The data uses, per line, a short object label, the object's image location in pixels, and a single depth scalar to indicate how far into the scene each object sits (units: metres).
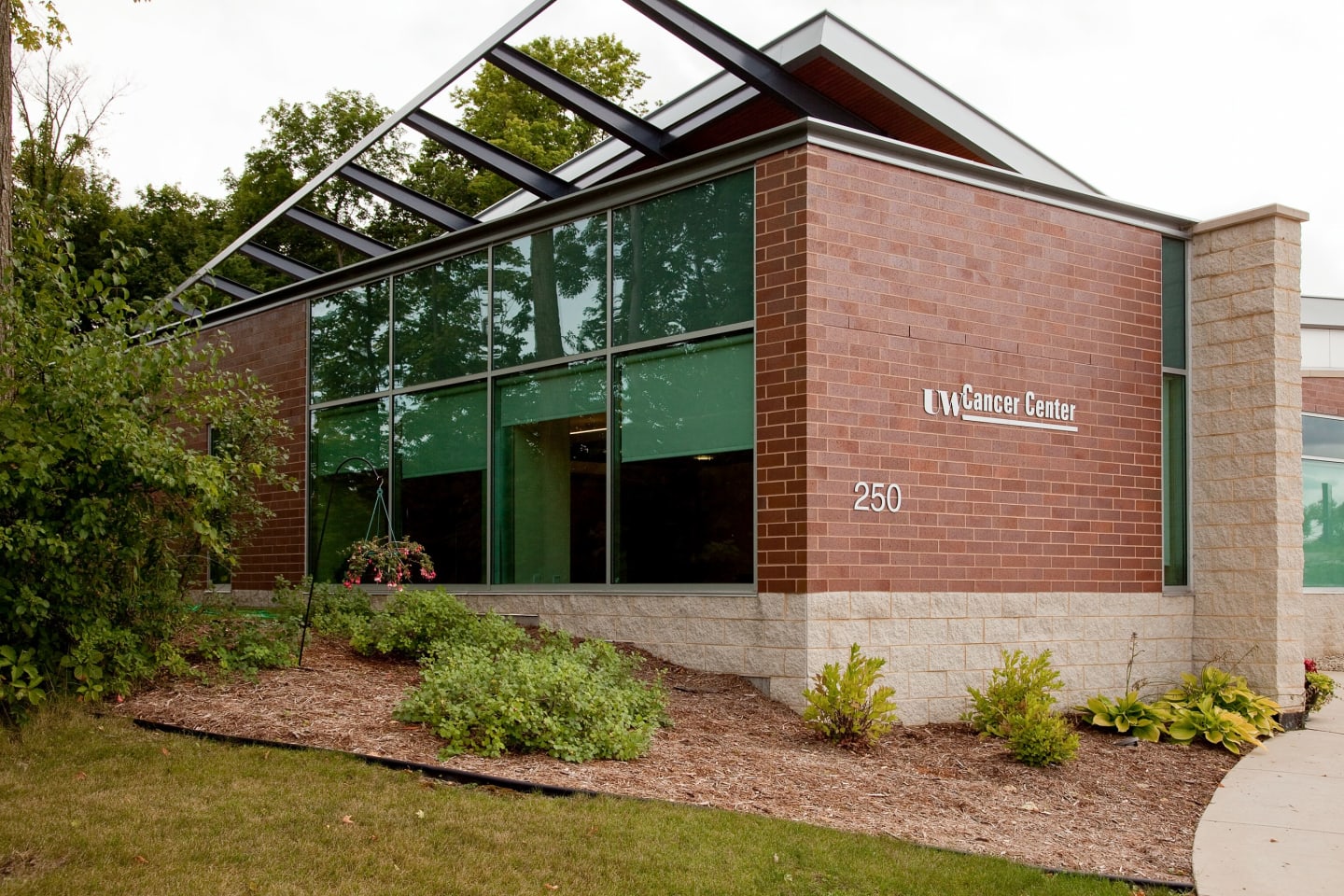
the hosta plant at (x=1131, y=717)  9.80
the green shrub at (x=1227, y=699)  10.14
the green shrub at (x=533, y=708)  7.25
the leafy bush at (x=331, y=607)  10.85
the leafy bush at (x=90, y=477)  7.94
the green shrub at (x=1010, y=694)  8.95
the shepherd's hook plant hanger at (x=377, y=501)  13.01
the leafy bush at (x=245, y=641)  9.34
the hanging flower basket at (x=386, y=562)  10.70
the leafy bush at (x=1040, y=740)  8.21
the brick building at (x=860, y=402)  9.55
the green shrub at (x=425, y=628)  9.90
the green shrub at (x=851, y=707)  8.38
